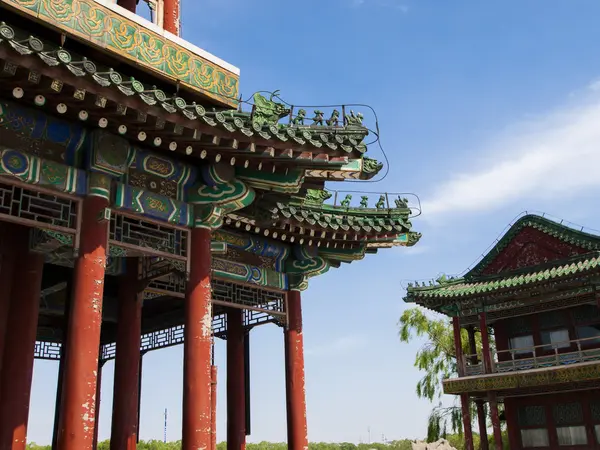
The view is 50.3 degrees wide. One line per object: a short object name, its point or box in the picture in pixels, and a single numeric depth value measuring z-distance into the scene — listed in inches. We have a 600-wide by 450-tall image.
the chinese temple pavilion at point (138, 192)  352.8
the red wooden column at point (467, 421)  1133.7
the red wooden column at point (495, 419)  1080.8
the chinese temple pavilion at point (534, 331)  1067.3
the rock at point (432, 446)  994.1
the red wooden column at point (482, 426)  1167.0
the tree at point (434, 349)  1466.5
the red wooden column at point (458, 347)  1157.7
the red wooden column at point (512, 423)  1152.8
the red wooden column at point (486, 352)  1127.6
